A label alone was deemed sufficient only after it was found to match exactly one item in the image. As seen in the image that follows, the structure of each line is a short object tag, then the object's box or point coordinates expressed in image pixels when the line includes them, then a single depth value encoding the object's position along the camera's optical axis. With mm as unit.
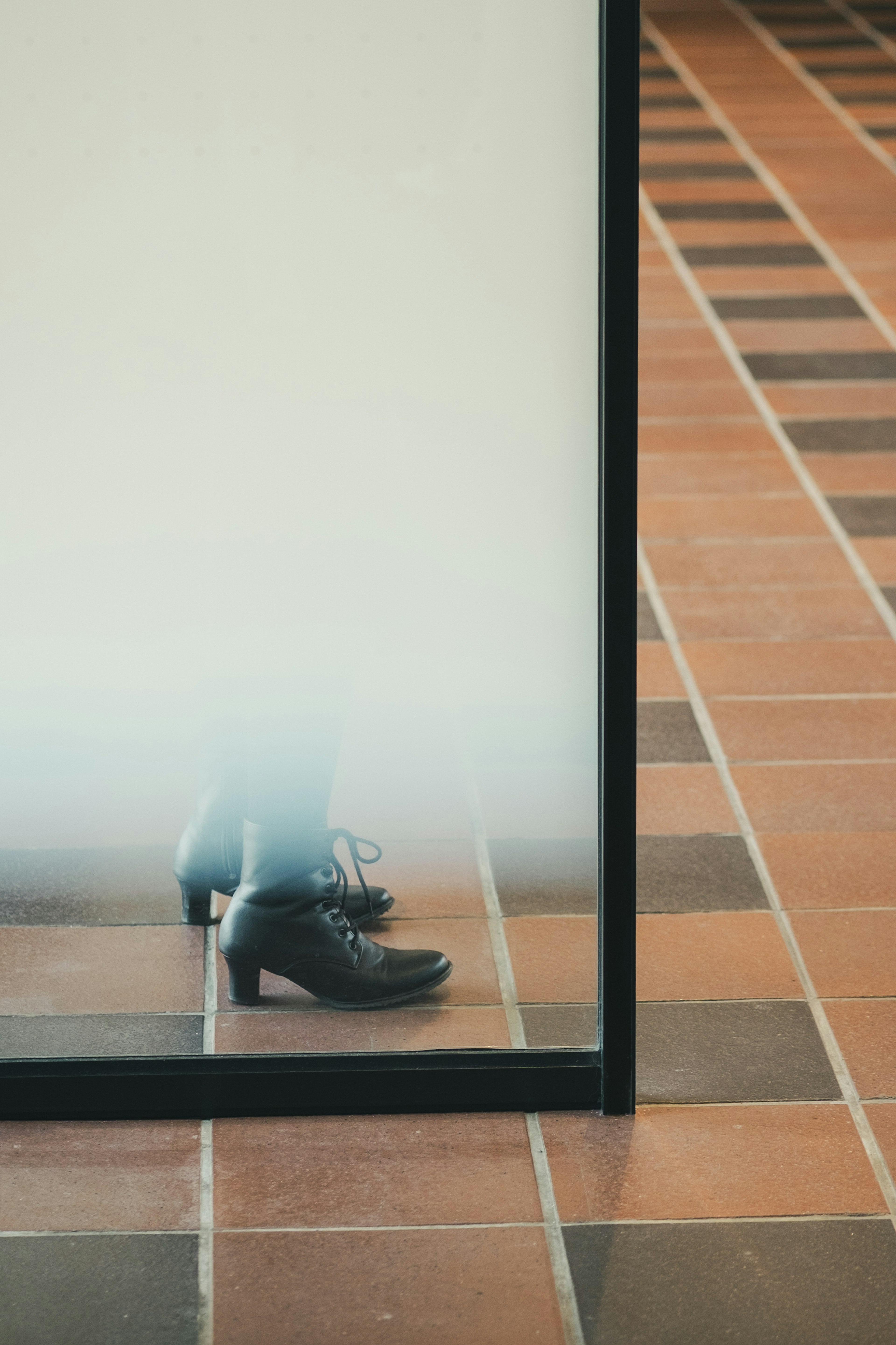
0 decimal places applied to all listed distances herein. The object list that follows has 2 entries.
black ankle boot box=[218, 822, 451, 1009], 3245
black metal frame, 3184
